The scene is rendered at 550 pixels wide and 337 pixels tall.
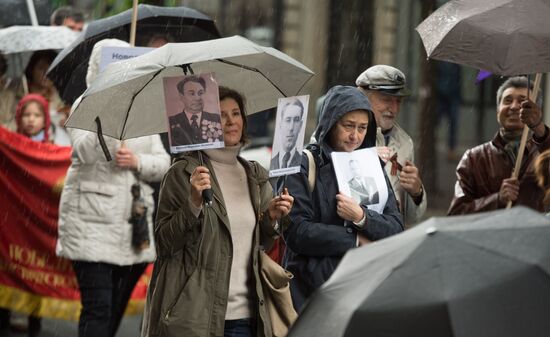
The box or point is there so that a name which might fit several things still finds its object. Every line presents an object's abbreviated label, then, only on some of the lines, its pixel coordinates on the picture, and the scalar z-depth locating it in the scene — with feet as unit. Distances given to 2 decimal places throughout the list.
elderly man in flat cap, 45.96
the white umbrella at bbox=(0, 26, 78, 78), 67.79
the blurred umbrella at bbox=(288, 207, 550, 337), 21.17
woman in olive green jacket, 36.36
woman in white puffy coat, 50.77
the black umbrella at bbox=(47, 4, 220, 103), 58.07
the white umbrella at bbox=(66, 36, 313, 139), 37.21
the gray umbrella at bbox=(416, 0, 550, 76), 44.34
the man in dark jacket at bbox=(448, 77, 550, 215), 48.81
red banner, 59.91
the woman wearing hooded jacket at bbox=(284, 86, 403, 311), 38.85
